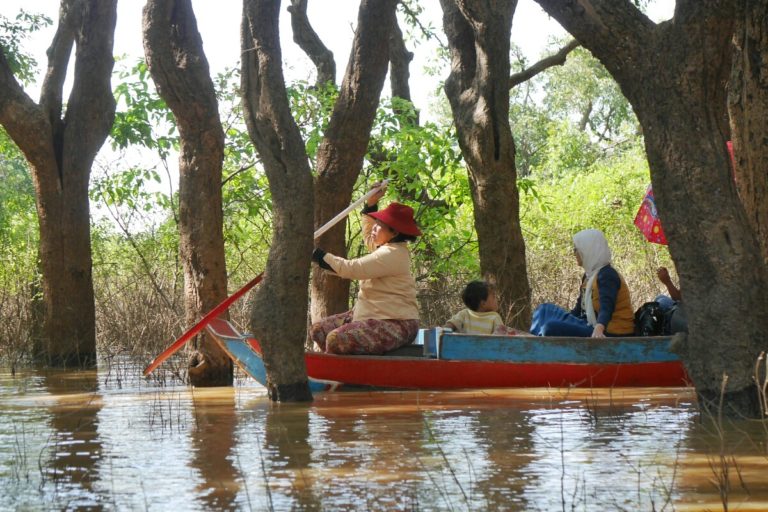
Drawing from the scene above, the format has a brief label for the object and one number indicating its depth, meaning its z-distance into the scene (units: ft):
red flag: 41.37
